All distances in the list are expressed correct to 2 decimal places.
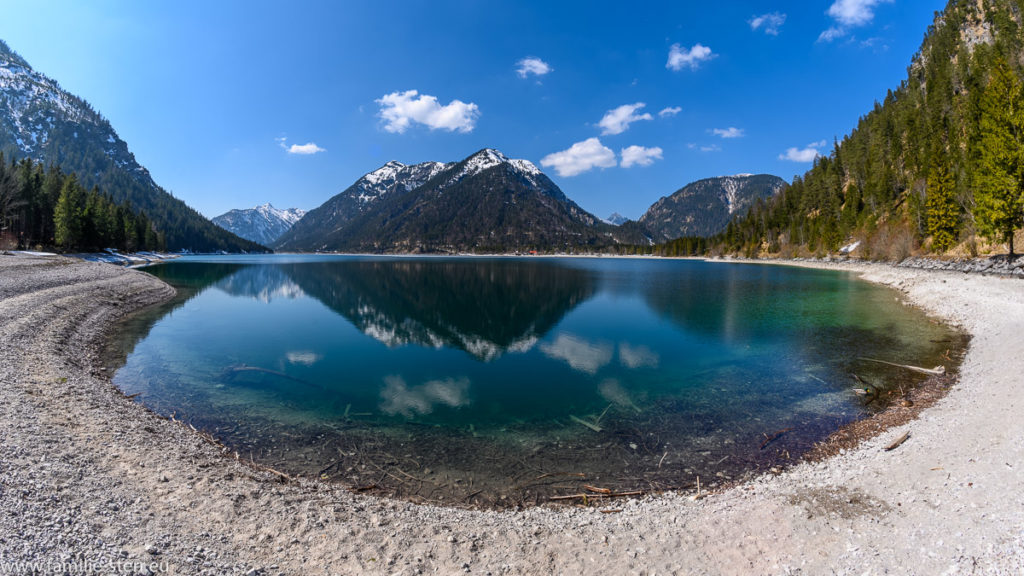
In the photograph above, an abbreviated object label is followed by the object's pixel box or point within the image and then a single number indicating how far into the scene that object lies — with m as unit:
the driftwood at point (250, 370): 15.26
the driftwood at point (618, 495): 7.34
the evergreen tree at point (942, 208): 51.53
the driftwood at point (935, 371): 13.86
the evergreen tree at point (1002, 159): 33.91
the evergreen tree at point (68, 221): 66.31
